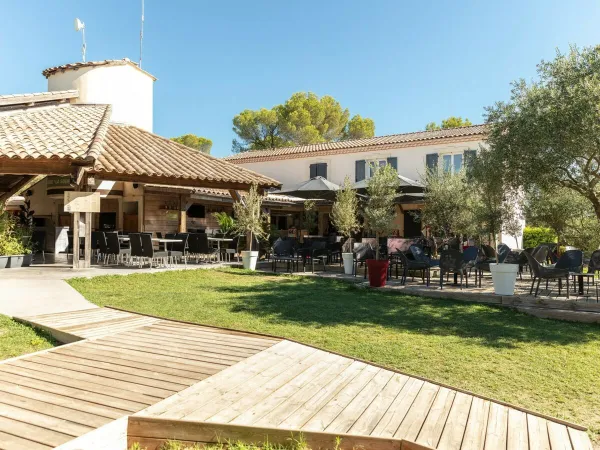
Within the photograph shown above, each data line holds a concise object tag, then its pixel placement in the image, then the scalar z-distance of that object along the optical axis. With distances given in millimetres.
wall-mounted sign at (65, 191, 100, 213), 10125
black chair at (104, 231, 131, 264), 11773
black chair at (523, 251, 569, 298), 7684
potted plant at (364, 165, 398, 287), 12875
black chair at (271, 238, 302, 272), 12547
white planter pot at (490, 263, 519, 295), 7879
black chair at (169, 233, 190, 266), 12211
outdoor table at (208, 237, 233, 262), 13580
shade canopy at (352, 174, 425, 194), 13859
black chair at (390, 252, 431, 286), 9516
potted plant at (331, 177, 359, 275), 12828
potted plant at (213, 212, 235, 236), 15766
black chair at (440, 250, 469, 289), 8721
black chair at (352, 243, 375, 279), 11500
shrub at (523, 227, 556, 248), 20781
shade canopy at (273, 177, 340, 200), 14820
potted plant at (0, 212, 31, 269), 10680
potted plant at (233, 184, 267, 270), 12672
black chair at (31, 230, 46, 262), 13539
